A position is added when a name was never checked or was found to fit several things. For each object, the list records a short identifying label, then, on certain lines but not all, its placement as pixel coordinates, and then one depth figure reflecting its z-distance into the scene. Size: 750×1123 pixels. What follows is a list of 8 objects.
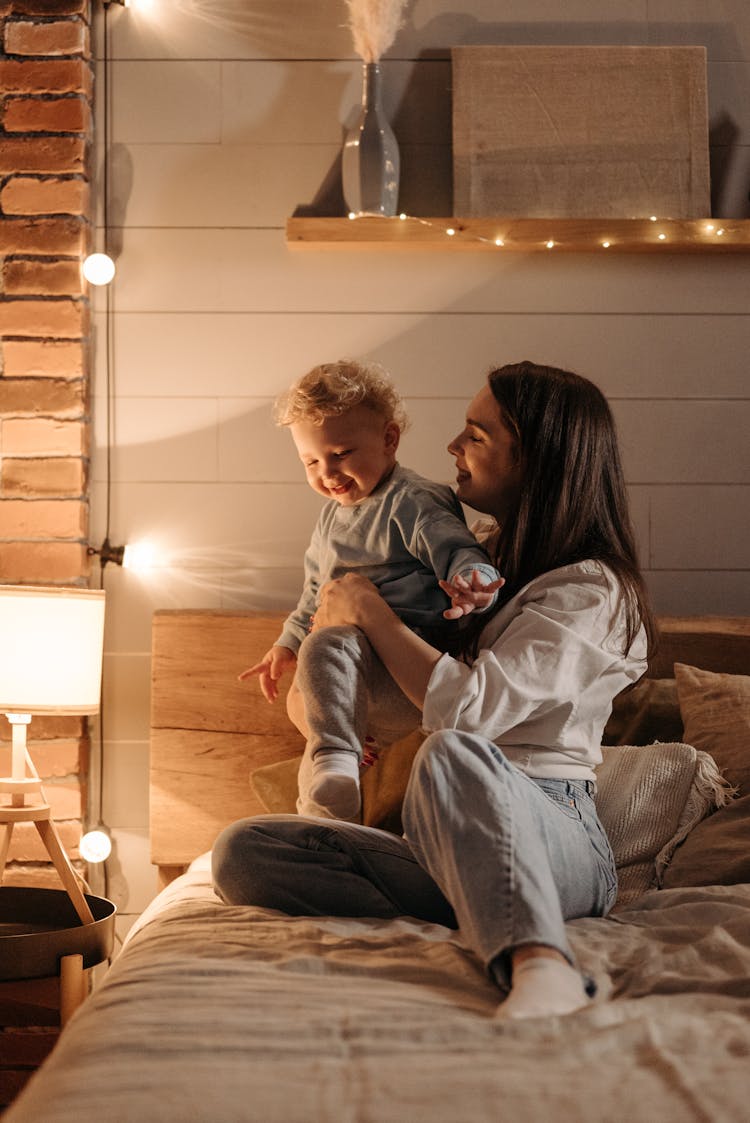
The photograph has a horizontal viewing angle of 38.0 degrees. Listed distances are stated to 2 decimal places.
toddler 1.62
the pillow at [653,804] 1.75
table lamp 2.06
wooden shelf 2.47
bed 0.84
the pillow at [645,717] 2.07
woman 1.21
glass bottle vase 2.46
